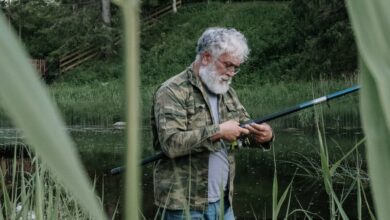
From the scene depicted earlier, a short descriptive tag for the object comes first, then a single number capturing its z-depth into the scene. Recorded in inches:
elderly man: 161.8
